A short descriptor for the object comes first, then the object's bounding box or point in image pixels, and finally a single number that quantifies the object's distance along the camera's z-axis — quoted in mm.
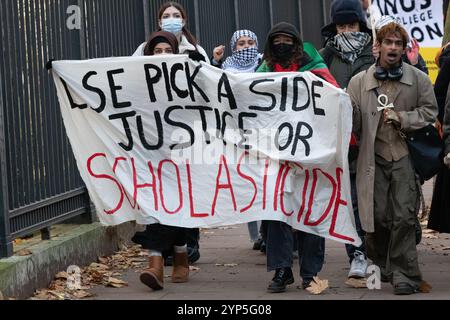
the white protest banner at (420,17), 14938
